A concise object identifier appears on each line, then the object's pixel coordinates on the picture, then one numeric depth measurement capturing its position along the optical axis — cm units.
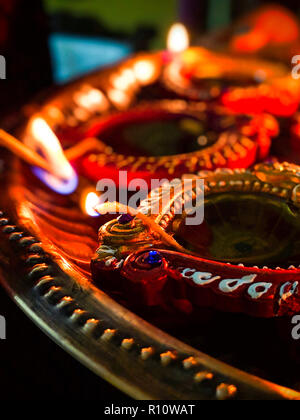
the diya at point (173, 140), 44
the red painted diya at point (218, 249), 38
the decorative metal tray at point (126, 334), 36
